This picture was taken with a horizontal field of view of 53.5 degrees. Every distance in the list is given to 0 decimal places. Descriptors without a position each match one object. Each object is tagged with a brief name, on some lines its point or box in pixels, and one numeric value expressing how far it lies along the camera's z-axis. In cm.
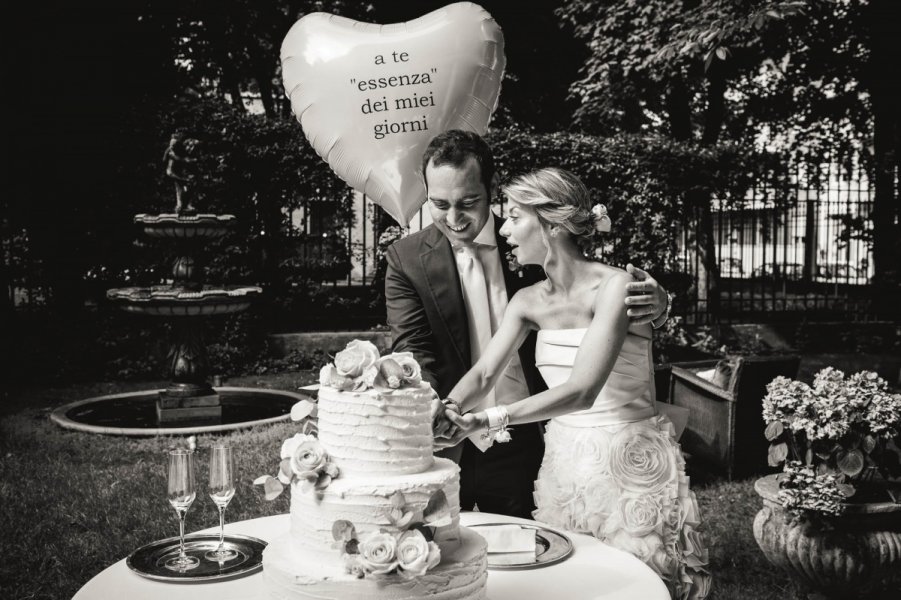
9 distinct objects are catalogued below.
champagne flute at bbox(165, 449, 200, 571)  279
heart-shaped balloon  601
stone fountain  823
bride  306
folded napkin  268
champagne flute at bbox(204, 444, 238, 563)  283
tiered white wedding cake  201
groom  360
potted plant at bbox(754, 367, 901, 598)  425
